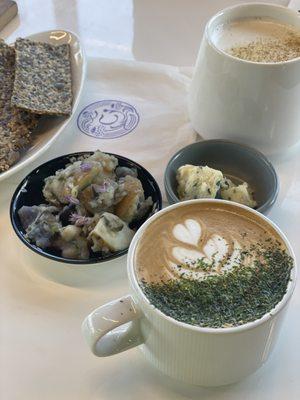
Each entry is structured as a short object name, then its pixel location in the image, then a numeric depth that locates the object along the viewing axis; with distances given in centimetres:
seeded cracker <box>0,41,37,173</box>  87
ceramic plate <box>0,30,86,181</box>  88
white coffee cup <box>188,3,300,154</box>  80
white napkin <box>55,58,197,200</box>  94
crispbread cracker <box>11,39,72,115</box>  93
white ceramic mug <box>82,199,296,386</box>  52
